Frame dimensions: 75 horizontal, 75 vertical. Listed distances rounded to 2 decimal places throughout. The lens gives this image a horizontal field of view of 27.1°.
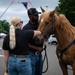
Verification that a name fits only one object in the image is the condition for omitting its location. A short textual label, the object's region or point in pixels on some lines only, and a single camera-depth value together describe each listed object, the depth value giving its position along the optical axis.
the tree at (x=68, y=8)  25.99
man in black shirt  3.38
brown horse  3.25
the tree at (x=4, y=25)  73.02
